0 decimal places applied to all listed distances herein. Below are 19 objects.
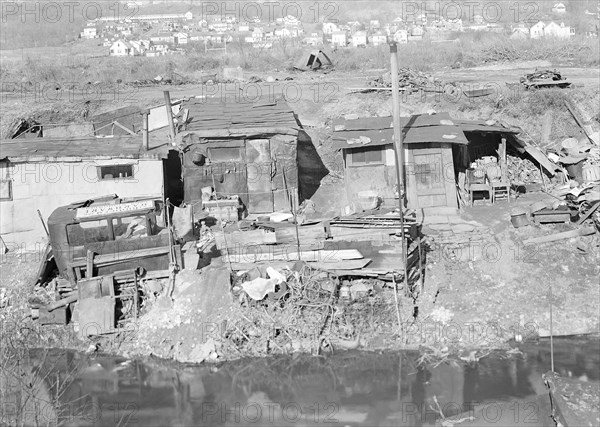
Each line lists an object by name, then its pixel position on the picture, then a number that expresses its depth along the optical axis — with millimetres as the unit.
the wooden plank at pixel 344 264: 14711
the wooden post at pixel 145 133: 18091
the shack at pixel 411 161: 18094
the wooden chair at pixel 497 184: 18766
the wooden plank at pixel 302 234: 15414
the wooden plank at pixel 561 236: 16156
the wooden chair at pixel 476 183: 18719
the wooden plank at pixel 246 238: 15469
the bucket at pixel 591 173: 18344
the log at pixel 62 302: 14523
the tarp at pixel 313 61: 31875
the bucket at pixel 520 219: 16953
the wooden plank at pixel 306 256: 14930
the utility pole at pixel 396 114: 16922
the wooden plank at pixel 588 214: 16438
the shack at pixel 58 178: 17125
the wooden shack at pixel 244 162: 18234
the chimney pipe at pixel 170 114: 19355
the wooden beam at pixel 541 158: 19438
